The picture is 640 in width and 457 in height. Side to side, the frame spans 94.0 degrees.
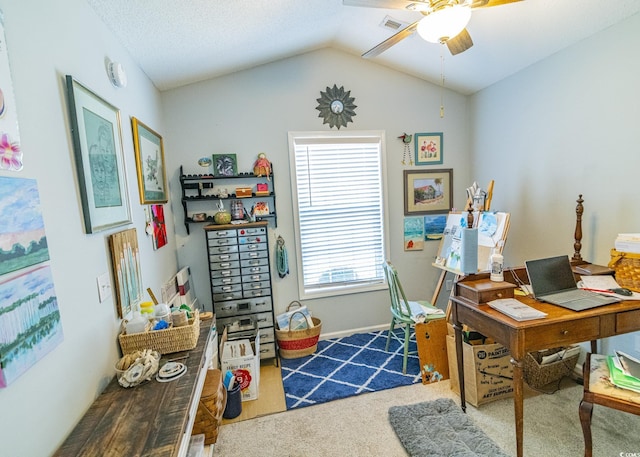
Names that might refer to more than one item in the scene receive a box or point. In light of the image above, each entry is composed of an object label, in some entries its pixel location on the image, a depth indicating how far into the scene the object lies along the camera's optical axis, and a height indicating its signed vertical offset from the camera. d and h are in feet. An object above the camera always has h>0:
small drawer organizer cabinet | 8.52 -2.17
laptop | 5.69 -1.95
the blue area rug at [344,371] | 7.49 -4.77
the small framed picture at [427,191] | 10.53 +0.09
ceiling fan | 4.25 +2.57
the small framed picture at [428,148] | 10.44 +1.61
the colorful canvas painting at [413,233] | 10.68 -1.38
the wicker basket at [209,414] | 5.51 -3.82
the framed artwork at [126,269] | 4.82 -0.96
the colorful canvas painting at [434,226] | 10.80 -1.18
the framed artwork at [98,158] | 4.00 +0.87
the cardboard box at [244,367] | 7.36 -3.96
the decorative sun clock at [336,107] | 9.64 +3.02
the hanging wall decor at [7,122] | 2.68 +0.92
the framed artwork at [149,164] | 6.31 +1.15
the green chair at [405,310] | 8.01 -3.24
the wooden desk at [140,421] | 3.08 -2.39
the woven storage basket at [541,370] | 6.90 -4.26
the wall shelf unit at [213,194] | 8.91 +0.42
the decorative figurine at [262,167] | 9.10 +1.15
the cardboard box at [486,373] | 6.57 -4.07
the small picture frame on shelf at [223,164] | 9.15 +1.33
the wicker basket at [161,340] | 4.80 -2.09
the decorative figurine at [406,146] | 10.26 +1.69
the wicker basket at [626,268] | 5.74 -1.71
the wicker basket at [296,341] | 9.08 -4.22
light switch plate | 4.34 -1.05
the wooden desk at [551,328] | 4.91 -2.43
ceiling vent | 7.33 +4.31
